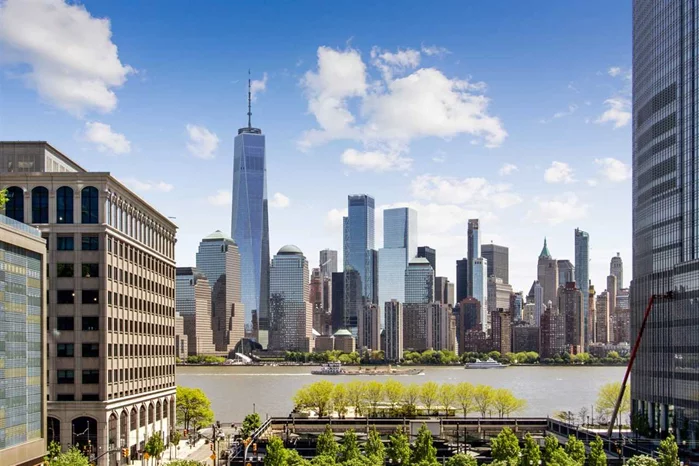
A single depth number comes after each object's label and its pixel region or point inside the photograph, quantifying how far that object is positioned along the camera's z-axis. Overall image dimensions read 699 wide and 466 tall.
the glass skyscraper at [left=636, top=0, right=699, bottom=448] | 107.06
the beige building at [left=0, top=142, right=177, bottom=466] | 88.38
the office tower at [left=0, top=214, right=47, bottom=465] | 65.81
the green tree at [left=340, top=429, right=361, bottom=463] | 83.25
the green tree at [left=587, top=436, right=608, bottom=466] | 80.38
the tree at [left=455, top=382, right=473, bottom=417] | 151.88
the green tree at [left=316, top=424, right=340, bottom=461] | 84.25
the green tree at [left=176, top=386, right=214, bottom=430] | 131.75
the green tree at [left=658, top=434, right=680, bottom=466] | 78.06
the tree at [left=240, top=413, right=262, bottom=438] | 110.84
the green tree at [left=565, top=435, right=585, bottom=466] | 82.88
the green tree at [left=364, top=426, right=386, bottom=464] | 83.32
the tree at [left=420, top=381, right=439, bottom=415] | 153.50
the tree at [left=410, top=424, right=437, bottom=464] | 82.45
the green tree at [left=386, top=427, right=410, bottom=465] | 85.62
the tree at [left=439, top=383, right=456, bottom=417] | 152.25
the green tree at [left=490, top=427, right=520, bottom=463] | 87.00
